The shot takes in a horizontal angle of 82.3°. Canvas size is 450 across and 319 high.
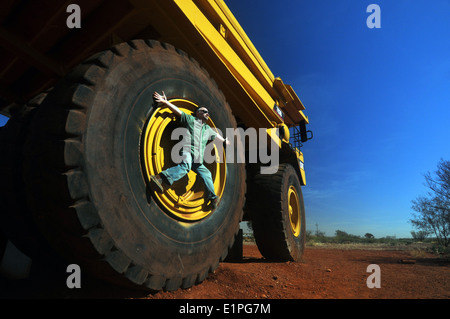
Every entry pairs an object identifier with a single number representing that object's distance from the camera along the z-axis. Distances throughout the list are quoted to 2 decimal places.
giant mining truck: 1.43
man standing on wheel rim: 1.96
